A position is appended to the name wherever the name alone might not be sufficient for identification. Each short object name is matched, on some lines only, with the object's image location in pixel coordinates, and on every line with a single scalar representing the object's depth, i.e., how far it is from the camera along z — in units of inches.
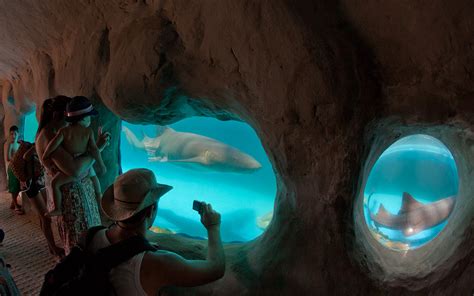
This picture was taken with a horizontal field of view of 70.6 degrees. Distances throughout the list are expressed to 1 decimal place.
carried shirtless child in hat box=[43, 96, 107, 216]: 101.3
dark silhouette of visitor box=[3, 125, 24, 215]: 211.3
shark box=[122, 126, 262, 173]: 397.1
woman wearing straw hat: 49.6
